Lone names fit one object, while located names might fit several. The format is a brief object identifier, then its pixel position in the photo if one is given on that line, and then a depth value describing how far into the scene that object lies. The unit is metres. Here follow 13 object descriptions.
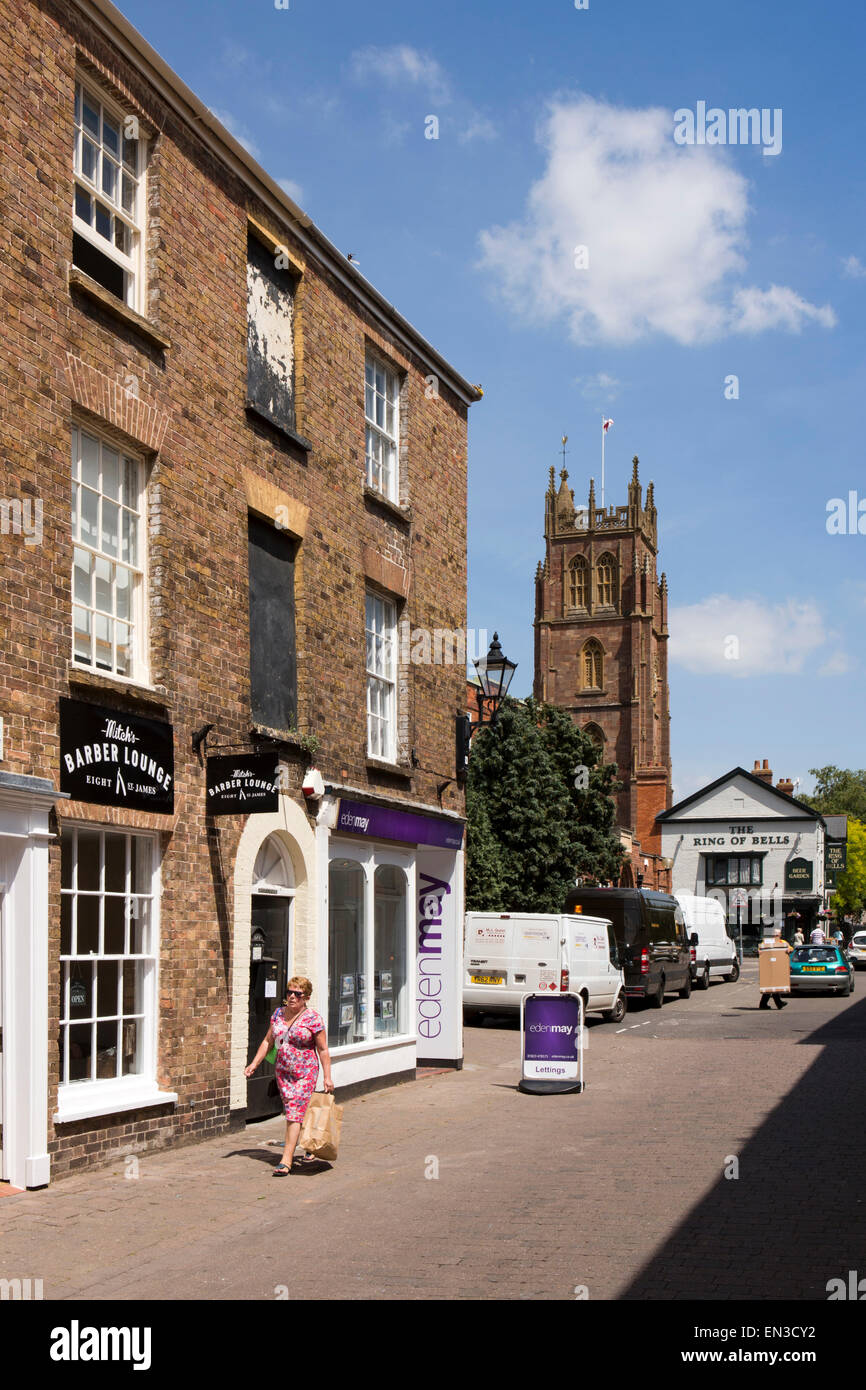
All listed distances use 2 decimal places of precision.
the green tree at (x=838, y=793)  118.19
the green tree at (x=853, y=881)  95.81
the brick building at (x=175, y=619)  10.24
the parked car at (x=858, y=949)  53.31
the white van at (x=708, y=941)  38.81
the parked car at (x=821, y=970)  34.81
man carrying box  30.20
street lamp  18.66
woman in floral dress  11.05
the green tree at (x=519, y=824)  39.00
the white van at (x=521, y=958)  24.81
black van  30.39
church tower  95.12
